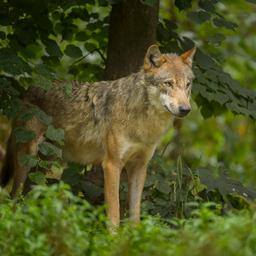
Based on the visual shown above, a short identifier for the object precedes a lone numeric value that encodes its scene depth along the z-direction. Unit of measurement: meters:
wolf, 15.75
